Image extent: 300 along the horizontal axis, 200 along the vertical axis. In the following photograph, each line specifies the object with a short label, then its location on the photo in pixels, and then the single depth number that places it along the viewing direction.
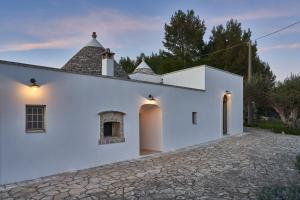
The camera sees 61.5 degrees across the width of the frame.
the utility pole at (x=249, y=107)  23.52
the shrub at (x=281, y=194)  3.44
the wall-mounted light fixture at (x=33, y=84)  6.95
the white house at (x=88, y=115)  6.70
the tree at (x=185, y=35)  30.23
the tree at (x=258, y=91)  22.36
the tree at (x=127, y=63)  35.94
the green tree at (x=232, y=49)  30.22
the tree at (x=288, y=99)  18.61
